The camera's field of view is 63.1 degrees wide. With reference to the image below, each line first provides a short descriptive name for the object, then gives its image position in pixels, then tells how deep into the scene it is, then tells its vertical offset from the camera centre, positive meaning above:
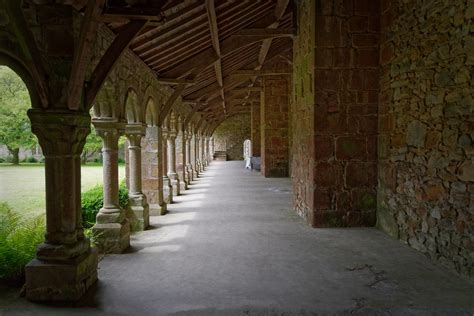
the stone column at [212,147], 27.84 +0.08
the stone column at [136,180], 5.52 -0.47
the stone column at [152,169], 6.75 -0.35
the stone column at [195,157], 14.25 -0.32
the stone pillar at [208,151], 22.82 -0.17
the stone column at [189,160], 12.35 -0.40
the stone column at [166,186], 7.87 -0.76
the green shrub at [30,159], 26.75 -0.57
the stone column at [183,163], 10.50 -0.40
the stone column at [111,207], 4.28 -0.67
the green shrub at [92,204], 5.13 -0.74
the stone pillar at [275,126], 13.02 +0.74
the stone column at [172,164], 9.18 -0.37
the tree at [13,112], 18.05 +1.90
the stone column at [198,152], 15.39 -0.15
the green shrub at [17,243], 3.33 -0.85
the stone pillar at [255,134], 17.45 +0.63
